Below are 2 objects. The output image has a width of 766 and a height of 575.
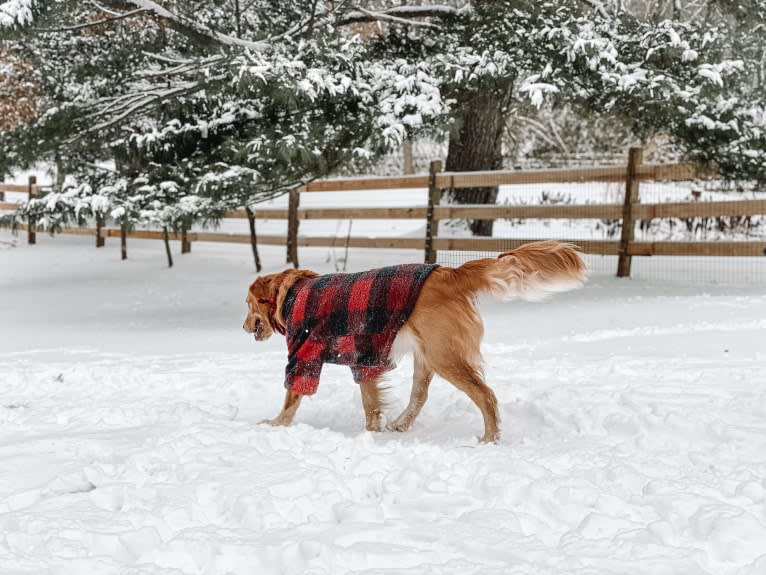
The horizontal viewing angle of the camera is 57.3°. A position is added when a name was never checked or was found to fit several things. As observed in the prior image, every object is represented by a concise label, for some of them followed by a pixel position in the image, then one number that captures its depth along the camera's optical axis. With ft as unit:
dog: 11.46
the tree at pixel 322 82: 23.81
